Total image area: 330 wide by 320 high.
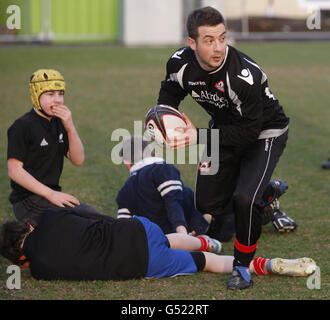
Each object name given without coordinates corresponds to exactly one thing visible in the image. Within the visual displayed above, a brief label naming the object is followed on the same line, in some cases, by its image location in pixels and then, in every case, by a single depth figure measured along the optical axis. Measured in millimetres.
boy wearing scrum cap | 10133
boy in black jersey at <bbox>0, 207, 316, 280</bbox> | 8664
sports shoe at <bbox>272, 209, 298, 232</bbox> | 10969
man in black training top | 8734
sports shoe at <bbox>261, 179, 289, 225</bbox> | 10797
